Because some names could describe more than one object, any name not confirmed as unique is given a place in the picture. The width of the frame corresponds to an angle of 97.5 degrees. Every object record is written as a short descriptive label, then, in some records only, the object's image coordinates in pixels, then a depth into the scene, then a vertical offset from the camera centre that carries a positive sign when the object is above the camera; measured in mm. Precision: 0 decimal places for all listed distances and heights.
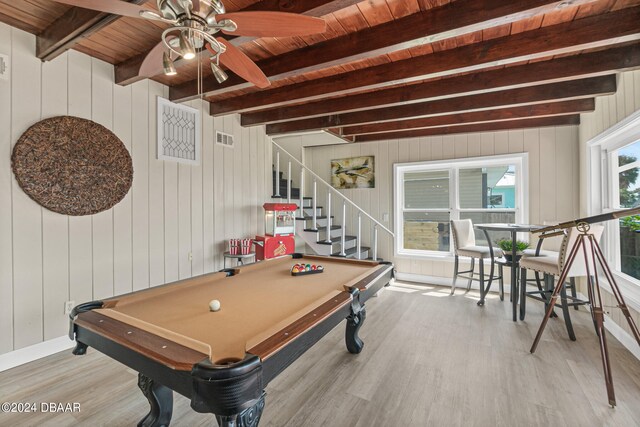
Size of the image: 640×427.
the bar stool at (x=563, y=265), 2643 -555
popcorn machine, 3966 -296
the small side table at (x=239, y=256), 3807 -590
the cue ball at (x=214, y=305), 1538 -507
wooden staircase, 4559 -321
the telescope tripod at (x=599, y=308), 1849 -690
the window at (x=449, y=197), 4492 +265
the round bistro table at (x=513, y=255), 3145 -516
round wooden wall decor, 2301 +432
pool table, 949 -534
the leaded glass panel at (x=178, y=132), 3244 +989
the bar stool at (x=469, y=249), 3768 -517
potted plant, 3521 -449
